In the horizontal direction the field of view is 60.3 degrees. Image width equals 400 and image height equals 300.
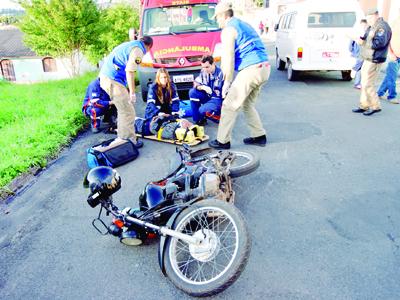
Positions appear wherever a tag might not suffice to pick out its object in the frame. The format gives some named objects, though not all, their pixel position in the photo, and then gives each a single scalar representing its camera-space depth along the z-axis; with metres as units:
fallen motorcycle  2.35
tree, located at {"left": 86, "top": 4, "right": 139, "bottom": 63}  13.60
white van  8.73
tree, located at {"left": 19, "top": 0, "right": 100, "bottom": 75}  12.10
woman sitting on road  5.93
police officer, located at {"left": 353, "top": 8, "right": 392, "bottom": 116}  6.29
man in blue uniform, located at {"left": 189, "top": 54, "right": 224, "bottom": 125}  6.32
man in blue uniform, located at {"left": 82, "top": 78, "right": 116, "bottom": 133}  6.44
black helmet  2.65
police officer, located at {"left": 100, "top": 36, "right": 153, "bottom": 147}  5.06
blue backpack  4.73
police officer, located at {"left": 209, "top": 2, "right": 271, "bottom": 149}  4.62
